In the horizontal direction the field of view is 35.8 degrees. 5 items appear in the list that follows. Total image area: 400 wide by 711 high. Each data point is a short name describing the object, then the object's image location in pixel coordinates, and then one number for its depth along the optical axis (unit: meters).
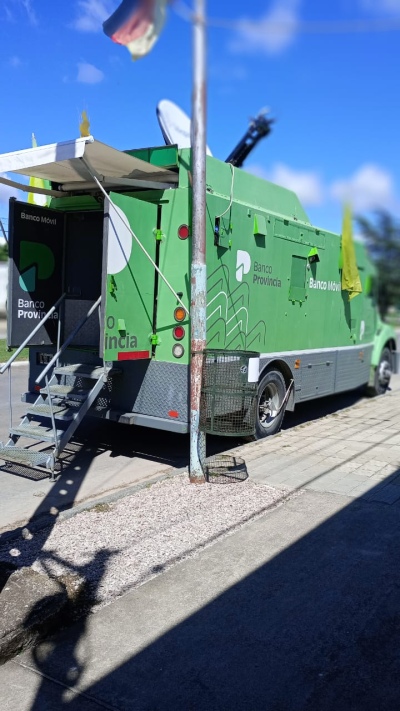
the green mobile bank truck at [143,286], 6.17
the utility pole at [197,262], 5.54
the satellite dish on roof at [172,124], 9.42
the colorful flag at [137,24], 4.39
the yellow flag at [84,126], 5.83
